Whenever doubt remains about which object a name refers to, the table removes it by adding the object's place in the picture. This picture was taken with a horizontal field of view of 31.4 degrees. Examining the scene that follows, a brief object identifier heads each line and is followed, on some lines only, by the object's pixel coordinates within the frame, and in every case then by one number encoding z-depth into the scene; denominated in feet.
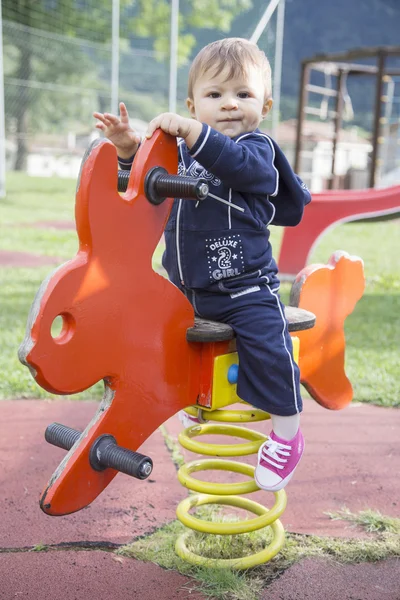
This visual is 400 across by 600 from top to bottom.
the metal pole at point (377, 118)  38.34
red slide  19.15
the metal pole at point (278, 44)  37.51
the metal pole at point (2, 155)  38.27
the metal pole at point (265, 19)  32.89
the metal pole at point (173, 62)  39.63
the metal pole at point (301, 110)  42.93
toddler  5.85
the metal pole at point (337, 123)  44.29
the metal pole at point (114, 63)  42.86
